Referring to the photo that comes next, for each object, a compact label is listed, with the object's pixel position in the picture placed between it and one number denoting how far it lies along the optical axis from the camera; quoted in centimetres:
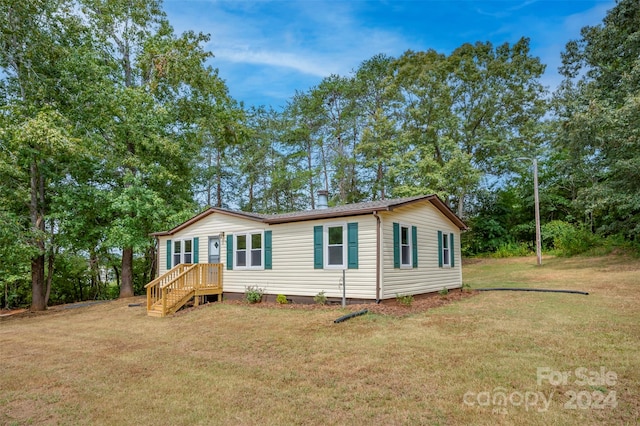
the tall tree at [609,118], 1548
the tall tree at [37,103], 1359
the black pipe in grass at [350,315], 835
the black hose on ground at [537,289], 1155
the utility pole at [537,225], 1933
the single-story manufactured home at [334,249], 1022
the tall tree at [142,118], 1652
